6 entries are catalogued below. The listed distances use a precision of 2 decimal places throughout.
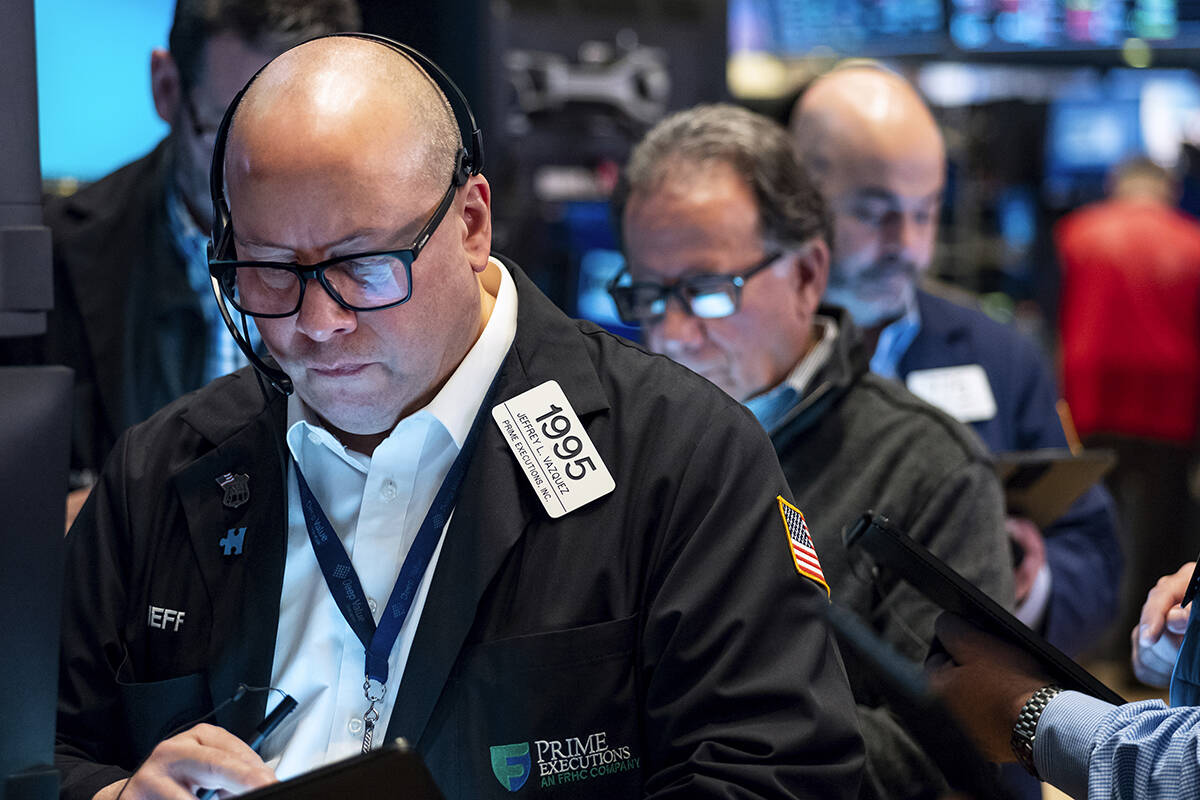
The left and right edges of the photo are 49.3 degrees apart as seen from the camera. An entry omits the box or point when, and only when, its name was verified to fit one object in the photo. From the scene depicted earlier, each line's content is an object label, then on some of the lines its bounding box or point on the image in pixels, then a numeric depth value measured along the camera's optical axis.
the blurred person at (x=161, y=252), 2.44
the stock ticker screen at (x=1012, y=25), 6.49
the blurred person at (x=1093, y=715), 1.49
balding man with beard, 2.98
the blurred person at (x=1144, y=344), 6.06
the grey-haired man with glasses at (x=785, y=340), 2.17
